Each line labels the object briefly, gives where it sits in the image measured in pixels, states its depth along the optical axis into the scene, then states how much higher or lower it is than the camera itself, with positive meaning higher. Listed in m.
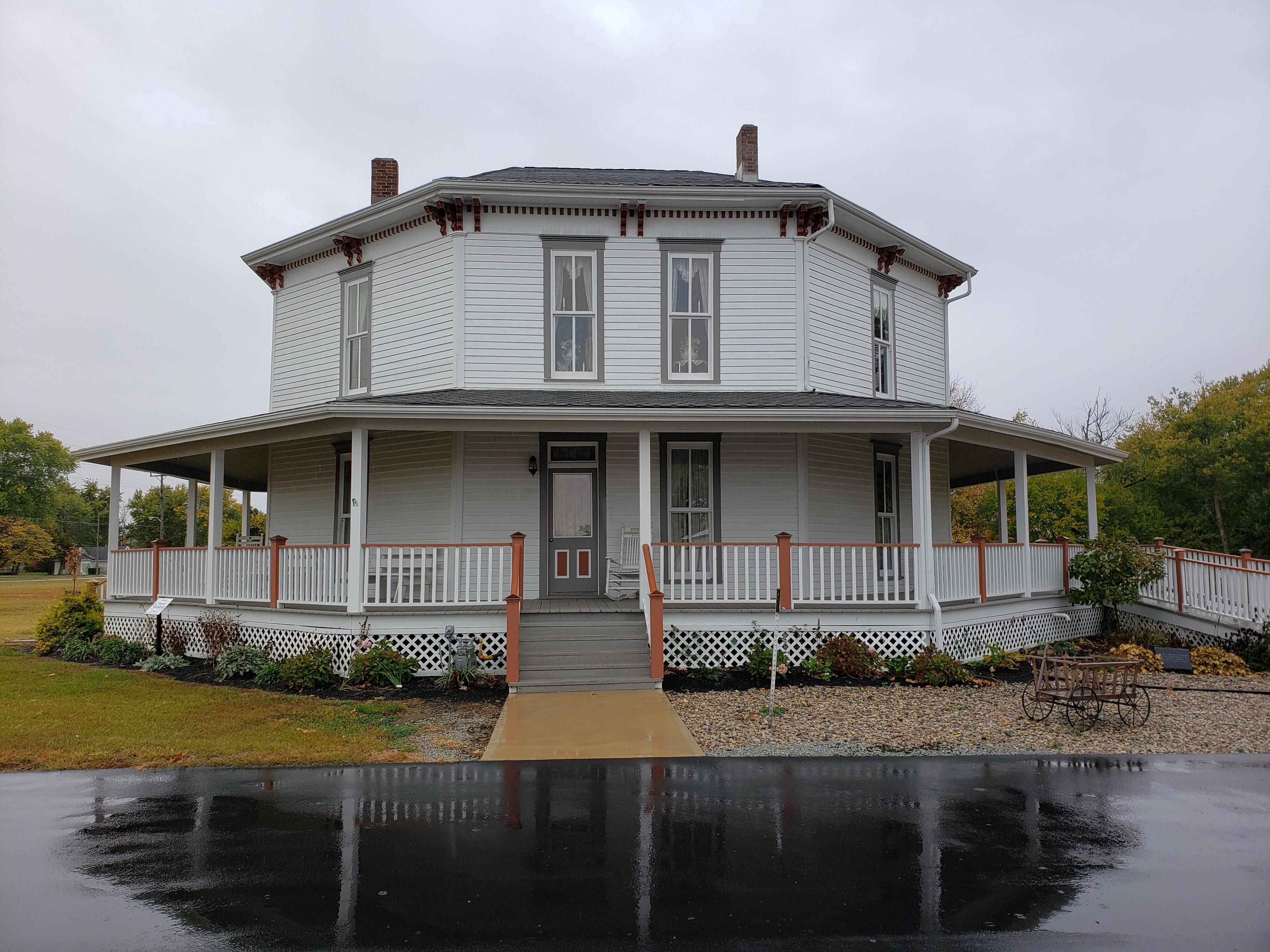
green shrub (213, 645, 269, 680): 12.31 -1.81
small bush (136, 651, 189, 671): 13.37 -1.97
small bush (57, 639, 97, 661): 14.92 -1.97
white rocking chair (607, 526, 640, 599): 13.09 -0.41
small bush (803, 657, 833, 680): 11.35 -1.80
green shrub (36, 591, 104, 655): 16.38 -1.60
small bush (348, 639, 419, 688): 11.27 -1.74
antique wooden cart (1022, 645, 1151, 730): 8.75 -1.64
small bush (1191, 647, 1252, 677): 12.85 -1.97
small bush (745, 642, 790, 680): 11.35 -1.71
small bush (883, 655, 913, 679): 11.52 -1.78
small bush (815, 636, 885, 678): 11.47 -1.66
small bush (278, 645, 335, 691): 11.27 -1.79
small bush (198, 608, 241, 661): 13.22 -1.40
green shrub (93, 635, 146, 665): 14.26 -1.91
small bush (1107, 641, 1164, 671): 12.93 -1.84
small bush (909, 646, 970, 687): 11.27 -1.82
